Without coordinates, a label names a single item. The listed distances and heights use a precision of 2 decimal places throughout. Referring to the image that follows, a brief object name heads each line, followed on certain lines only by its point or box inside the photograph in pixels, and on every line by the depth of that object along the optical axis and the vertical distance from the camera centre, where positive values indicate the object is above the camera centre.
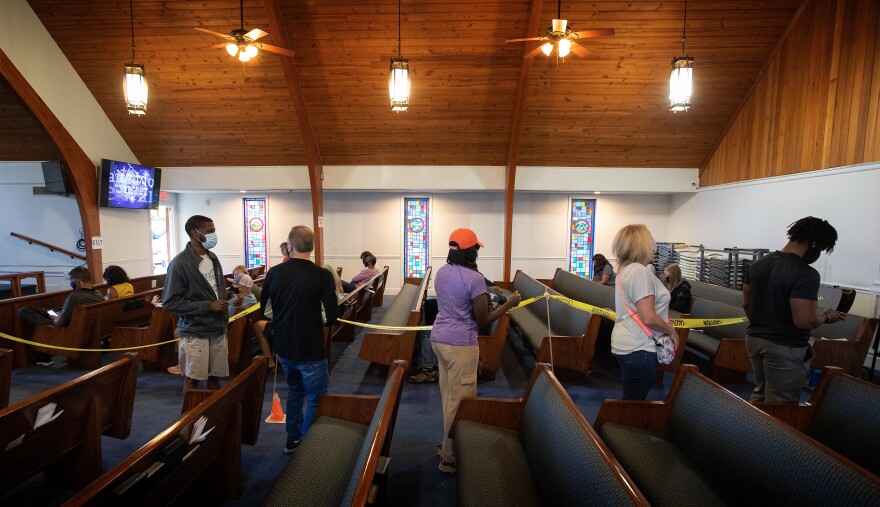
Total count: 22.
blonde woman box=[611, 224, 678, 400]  2.15 -0.42
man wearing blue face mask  2.75 -0.54
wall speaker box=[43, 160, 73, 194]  6.69 +0.73
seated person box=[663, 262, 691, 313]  4.52 -0.62
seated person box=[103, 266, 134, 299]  4.60 -0.69
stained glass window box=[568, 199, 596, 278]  9.10 -0.07
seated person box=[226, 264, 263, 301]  4.98 -0.79
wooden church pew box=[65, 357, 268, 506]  1.19 -0.89
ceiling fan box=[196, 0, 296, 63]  3.85 +1.78
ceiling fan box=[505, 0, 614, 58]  3.75 +1.85
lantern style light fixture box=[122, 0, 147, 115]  4.62 +1.55
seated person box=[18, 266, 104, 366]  4.15 -0.83
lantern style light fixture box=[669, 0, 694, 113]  4.32 +1.64
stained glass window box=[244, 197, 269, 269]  9.35 -0.05
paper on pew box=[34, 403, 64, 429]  1.84 -0.90
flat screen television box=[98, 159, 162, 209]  6.72 +0.66
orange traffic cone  2.94 -1.36
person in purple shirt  2.25 -0.48
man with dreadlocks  2.11 -0.39
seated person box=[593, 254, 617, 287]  6.37 -0.56
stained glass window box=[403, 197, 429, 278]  9.16 -0.13
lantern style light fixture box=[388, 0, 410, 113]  4.48 +1.66
